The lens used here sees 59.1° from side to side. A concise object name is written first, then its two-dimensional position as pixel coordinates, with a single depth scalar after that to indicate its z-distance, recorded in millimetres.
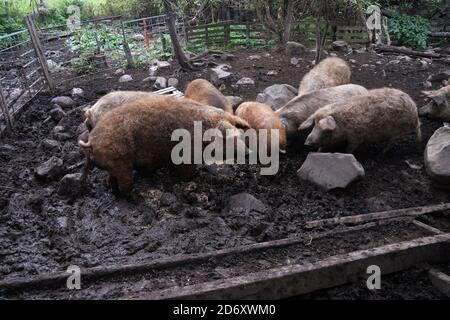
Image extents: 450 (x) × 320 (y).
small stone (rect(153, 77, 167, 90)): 8651
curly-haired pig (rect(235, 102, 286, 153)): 5676
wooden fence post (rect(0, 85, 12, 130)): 6773
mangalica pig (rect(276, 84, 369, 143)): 6180
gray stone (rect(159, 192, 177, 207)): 4691
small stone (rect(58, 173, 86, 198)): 4902
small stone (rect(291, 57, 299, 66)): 10148
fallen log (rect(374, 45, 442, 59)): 11326
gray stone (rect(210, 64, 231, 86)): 8766
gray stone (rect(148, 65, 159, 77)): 9836
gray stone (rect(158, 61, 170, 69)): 10281
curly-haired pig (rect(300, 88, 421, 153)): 5582
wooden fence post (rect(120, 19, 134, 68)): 10600
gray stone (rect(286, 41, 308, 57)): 11102
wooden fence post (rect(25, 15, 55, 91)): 8695
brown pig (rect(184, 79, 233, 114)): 6293
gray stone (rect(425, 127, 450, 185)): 4828
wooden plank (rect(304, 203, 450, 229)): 4137
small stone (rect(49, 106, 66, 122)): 7379
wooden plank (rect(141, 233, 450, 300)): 2867
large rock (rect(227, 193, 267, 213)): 4535
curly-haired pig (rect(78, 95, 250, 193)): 4586
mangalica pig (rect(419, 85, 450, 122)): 6793
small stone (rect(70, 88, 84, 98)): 8630
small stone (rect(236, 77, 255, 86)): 8633
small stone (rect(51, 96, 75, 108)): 8062
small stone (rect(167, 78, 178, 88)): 8869
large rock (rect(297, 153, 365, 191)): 4777
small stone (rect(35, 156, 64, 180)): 5250
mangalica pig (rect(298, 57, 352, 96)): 7527
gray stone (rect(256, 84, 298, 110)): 7172
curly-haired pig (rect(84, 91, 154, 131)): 5938
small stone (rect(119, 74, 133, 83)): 9500
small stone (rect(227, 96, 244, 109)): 7189
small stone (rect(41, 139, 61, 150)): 6194
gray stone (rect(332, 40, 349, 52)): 11500
